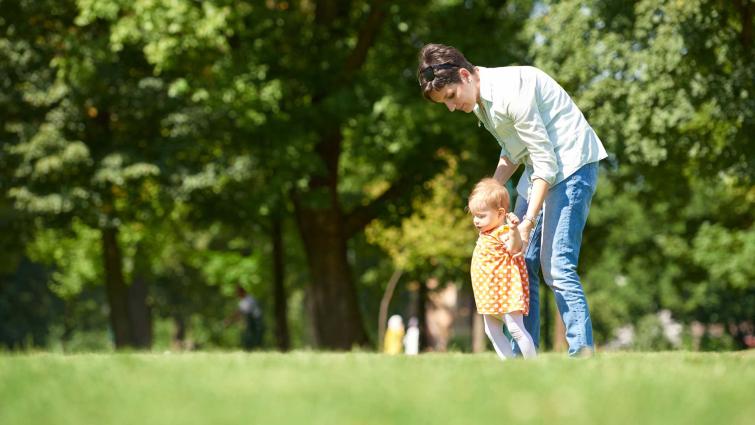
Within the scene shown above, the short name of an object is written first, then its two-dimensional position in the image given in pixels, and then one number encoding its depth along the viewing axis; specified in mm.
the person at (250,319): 24453
